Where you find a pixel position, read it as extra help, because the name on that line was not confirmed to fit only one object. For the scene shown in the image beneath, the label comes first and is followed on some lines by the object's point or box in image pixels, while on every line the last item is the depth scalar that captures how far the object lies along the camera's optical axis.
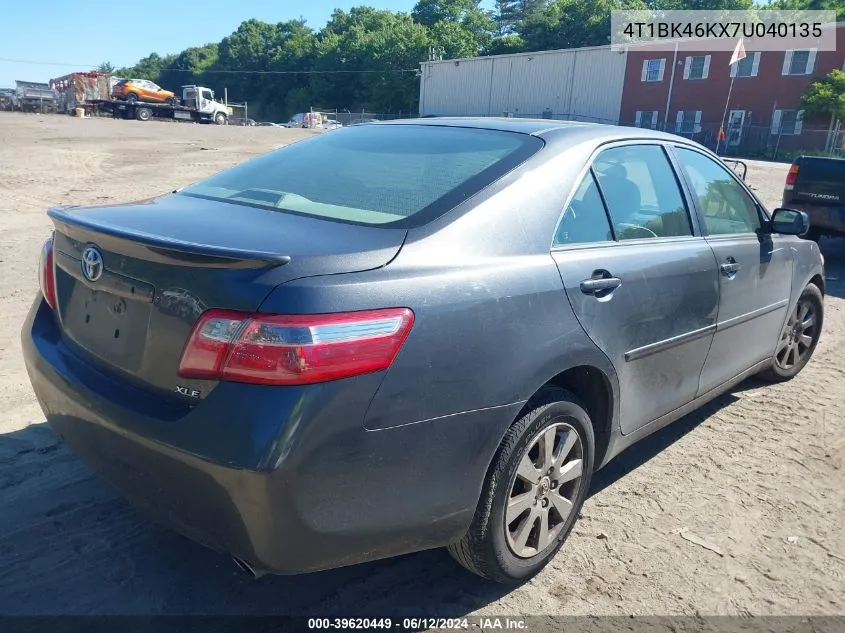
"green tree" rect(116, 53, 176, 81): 126.69
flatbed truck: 43.88
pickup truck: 8.82
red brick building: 39.09
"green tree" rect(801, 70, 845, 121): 36.28
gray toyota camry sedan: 1.86
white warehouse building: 48.34
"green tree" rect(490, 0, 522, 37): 94.75
